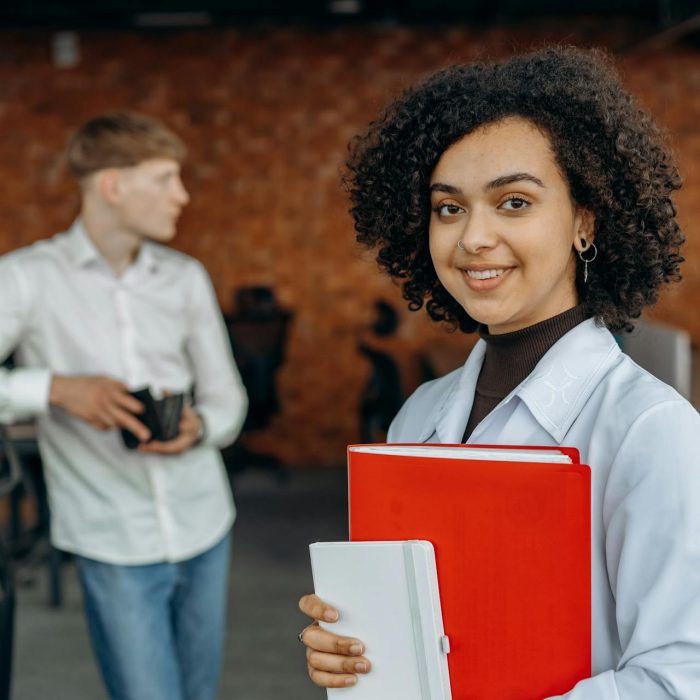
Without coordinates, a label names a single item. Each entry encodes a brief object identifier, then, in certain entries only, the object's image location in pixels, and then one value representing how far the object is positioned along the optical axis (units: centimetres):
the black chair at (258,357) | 574
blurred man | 212
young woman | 89
